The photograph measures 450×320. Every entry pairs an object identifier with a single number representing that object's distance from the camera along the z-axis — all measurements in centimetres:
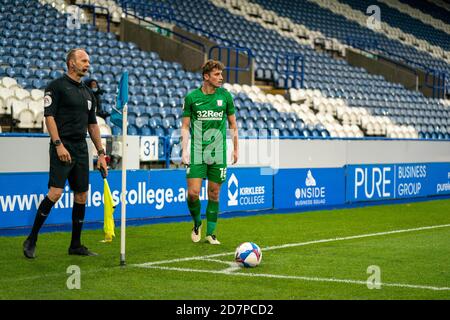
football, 866
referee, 905
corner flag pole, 859
